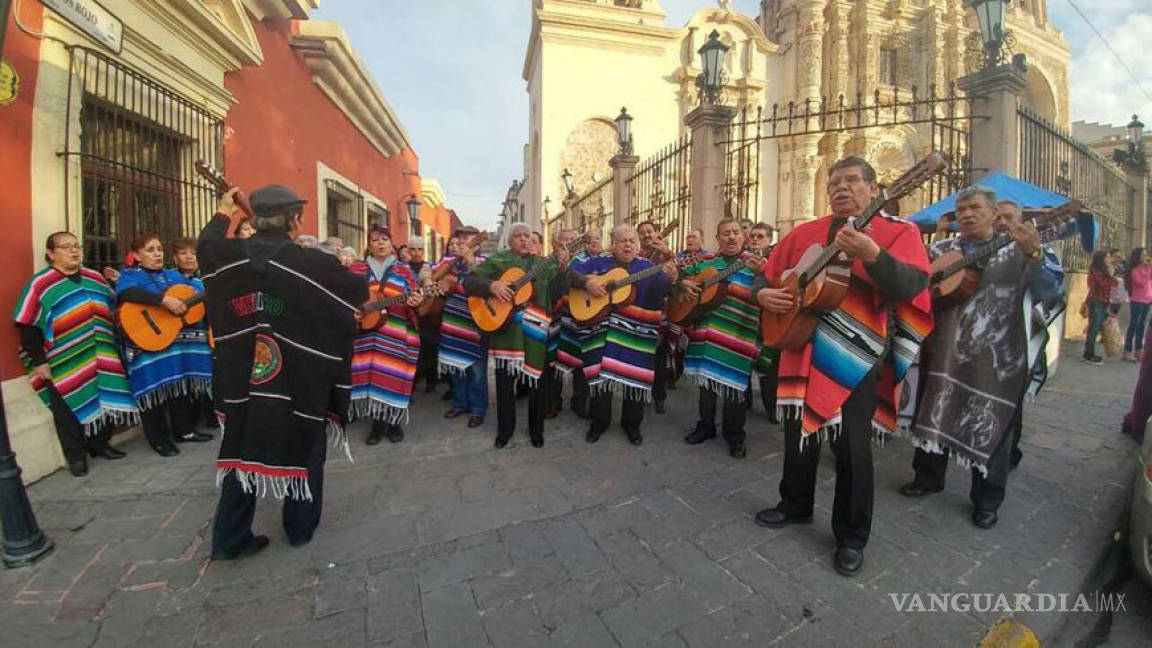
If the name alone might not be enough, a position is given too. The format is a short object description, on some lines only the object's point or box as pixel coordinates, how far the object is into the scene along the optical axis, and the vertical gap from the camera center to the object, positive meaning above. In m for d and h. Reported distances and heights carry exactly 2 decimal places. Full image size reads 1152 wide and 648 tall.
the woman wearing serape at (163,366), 4.04 -0.52
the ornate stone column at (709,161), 8.06 +2.27
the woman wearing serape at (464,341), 4.85 -0.35
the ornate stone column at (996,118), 6.12 +2.27
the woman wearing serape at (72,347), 3.58 -0.34
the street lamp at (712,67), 7.79 +3.63
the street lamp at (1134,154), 12.01 +3.65
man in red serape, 2.45 -0.20
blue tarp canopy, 4.48 +1.05
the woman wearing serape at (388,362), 4.50 -0.52
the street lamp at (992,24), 5.76 +3.19
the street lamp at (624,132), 10.92 +3.67
